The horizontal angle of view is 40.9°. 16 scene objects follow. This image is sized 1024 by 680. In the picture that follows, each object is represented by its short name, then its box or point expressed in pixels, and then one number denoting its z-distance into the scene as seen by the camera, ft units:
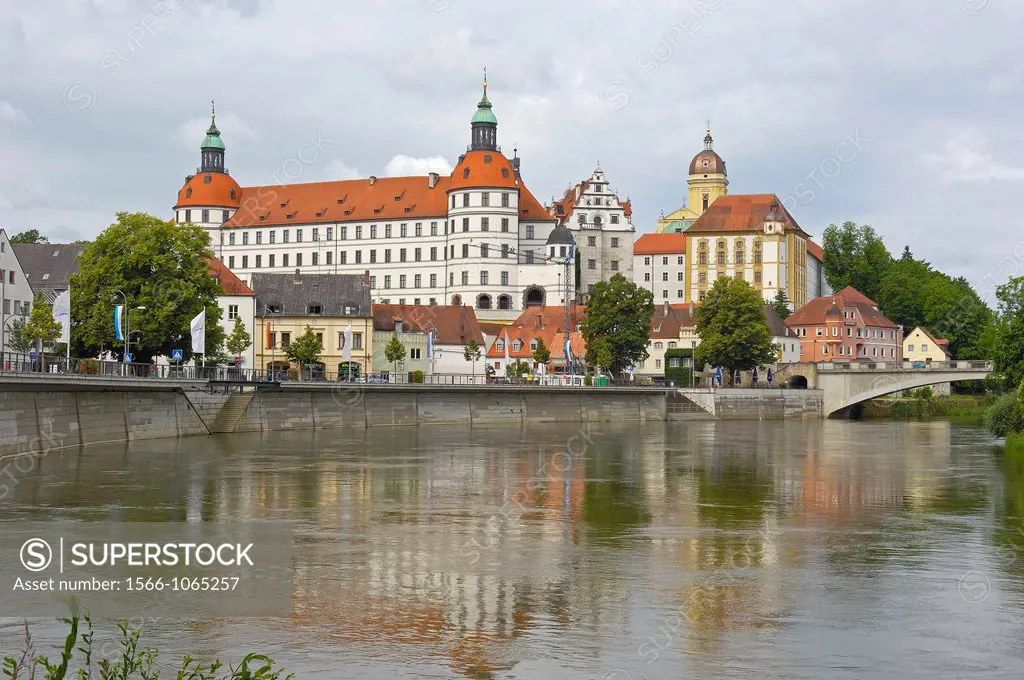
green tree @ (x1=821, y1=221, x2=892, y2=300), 564.71
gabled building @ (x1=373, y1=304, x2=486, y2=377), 382.42
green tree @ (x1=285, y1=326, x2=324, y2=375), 331.53
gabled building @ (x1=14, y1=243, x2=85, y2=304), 339.98
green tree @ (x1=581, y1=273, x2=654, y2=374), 370.53
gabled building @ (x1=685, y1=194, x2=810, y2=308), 558.15
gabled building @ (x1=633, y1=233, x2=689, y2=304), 590.55
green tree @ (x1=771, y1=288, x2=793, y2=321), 526.16
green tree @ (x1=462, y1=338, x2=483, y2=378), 401.90
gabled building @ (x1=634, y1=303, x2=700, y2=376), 445.78
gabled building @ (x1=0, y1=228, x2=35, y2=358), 278.67
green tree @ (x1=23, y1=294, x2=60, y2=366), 255.09
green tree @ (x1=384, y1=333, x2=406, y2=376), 361.71
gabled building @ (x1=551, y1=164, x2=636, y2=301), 543.80
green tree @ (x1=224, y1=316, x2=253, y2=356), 315.78
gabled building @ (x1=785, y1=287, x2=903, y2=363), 483.10
